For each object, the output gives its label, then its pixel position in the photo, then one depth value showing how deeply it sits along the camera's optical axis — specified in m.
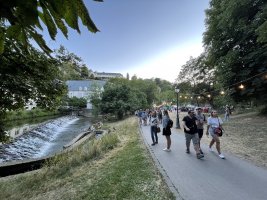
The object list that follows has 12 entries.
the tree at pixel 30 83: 3.47
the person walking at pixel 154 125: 8.55
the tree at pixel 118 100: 28.91
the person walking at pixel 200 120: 7.34
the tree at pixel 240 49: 14.03
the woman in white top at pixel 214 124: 6.42
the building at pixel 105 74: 97.26
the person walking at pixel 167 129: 7.35
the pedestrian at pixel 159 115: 16.78
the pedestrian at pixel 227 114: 17.91
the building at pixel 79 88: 56.99
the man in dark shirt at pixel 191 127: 6.44
